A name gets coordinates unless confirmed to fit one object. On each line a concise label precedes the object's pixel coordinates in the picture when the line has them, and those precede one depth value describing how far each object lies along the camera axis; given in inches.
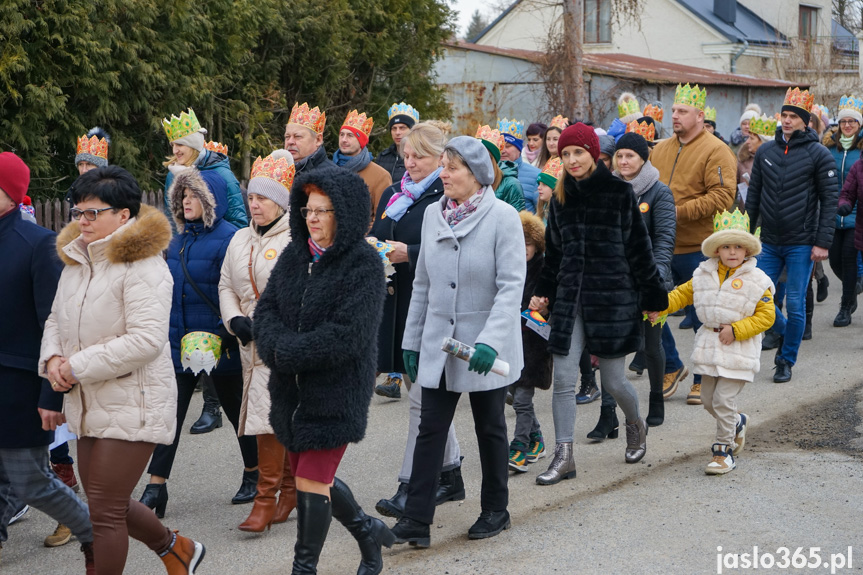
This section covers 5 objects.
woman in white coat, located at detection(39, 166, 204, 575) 169.3
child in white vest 252.2
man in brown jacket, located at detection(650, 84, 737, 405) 332.5
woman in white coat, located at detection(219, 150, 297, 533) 216.5
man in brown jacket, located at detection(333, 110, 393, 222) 323.0
